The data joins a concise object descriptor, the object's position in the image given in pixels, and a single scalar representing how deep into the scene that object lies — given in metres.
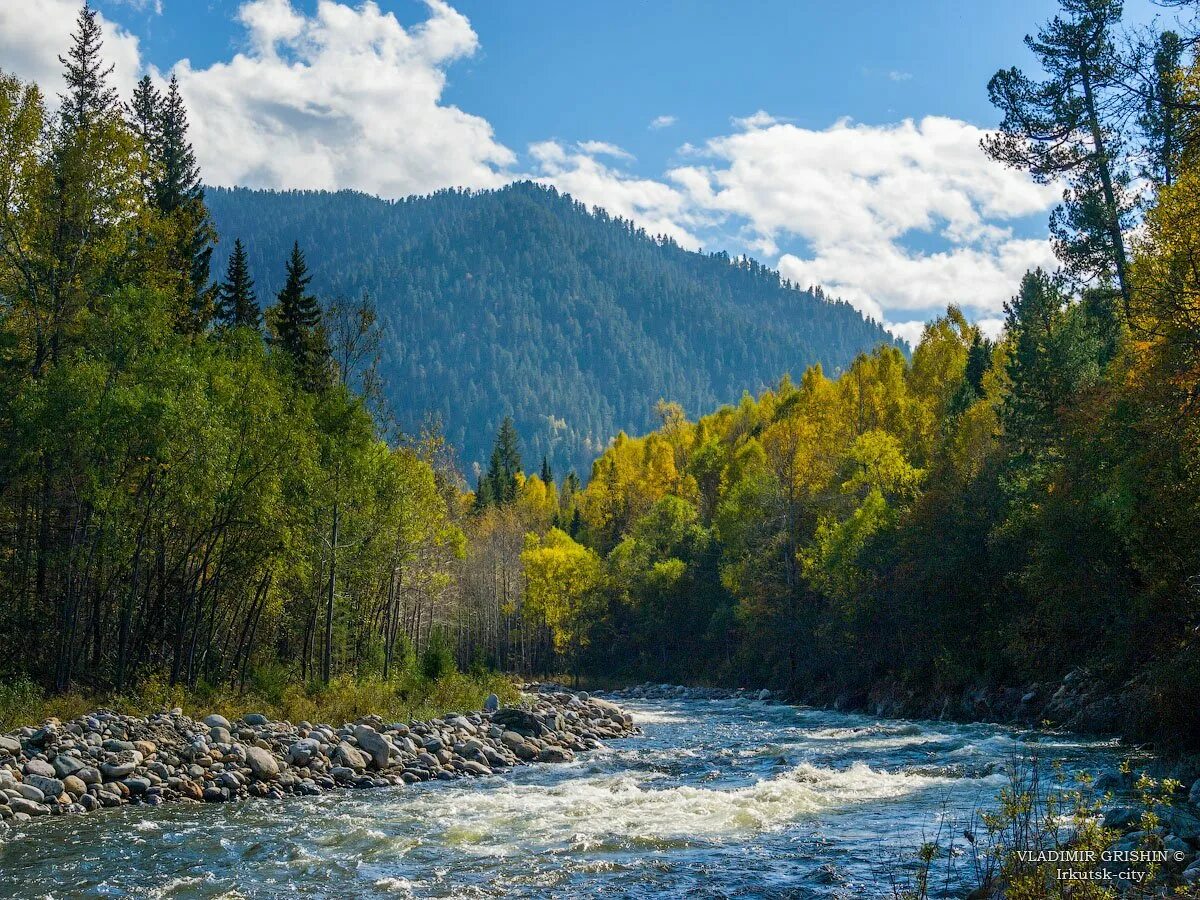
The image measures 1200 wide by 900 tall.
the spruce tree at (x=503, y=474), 105.50
